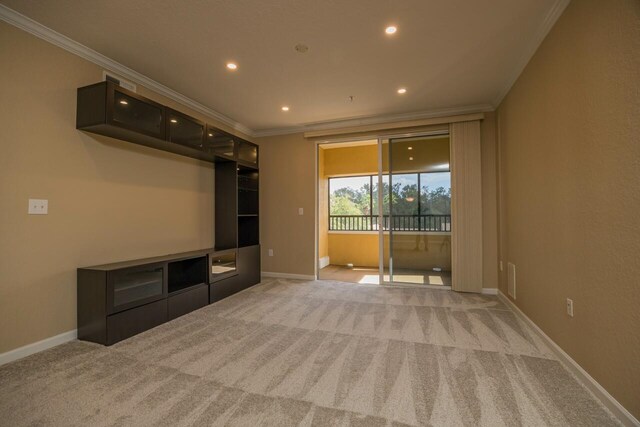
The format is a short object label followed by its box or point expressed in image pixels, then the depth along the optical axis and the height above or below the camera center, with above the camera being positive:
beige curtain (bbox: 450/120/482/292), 3.87 +0.15
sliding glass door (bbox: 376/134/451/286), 4.16 +0.14
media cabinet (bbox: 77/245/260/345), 2.34 -0.73
